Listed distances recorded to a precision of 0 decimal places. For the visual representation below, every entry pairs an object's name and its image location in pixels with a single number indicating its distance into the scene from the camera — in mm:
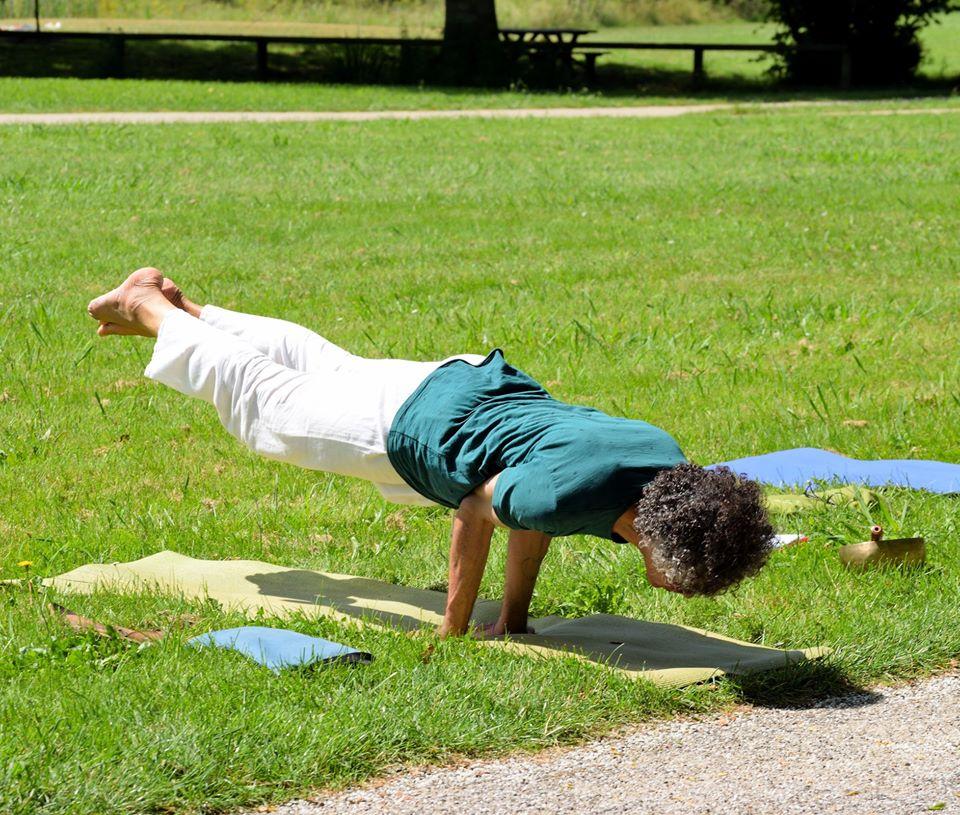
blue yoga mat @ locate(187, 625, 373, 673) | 7531
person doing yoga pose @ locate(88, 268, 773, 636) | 6891
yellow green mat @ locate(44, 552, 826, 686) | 7930
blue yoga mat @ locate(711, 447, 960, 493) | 11273
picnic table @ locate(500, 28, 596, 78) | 51875
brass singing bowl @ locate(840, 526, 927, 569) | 9352
